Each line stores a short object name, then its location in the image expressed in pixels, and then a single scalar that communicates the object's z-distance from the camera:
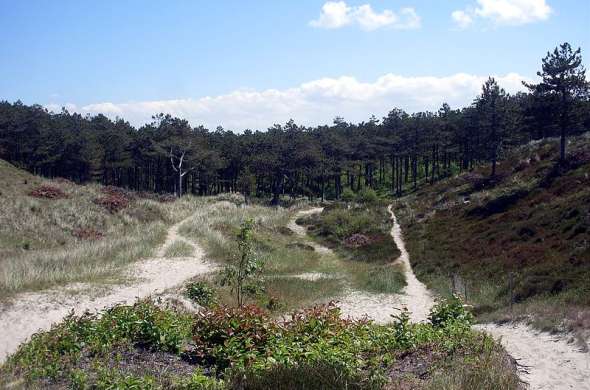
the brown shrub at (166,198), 56.10
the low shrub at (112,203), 40.91
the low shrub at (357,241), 37.22
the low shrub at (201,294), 17.83
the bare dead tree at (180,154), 66.75
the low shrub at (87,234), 32.92
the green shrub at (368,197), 65.28
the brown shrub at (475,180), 48.94
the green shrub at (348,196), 71.11
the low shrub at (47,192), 39.56
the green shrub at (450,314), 10.73
